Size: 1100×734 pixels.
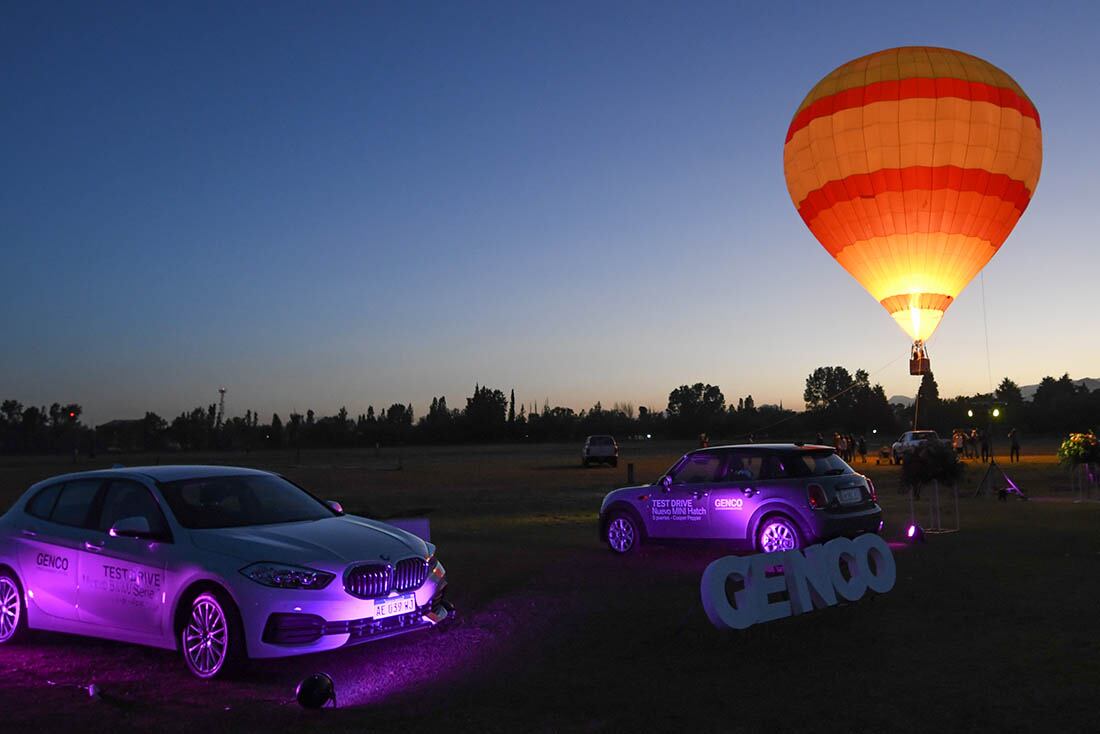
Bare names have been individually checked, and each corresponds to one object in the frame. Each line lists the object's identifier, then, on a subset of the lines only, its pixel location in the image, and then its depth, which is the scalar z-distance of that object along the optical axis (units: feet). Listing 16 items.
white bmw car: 22.68
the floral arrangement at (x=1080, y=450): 71.92
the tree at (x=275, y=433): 510.58
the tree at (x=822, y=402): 620.69
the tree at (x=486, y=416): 491.72
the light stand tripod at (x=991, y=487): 73.10
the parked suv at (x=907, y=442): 133.81
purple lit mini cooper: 39.68
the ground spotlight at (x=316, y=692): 20.34
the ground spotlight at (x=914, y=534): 47.16
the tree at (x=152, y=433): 474.08
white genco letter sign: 26.32
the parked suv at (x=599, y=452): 150.20
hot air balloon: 94.17
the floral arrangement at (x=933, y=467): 51.13
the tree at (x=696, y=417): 498.69
